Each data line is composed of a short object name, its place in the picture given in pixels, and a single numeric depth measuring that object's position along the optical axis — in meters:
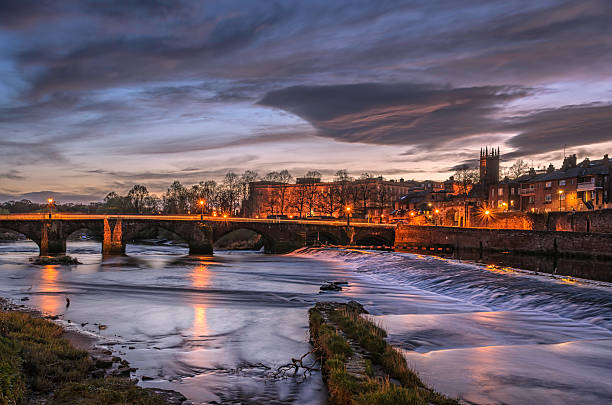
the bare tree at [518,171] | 155.06
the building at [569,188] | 76.44
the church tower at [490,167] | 134.25
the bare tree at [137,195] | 171.75
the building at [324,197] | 133.48
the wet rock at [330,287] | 29.96
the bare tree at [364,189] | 141.57
